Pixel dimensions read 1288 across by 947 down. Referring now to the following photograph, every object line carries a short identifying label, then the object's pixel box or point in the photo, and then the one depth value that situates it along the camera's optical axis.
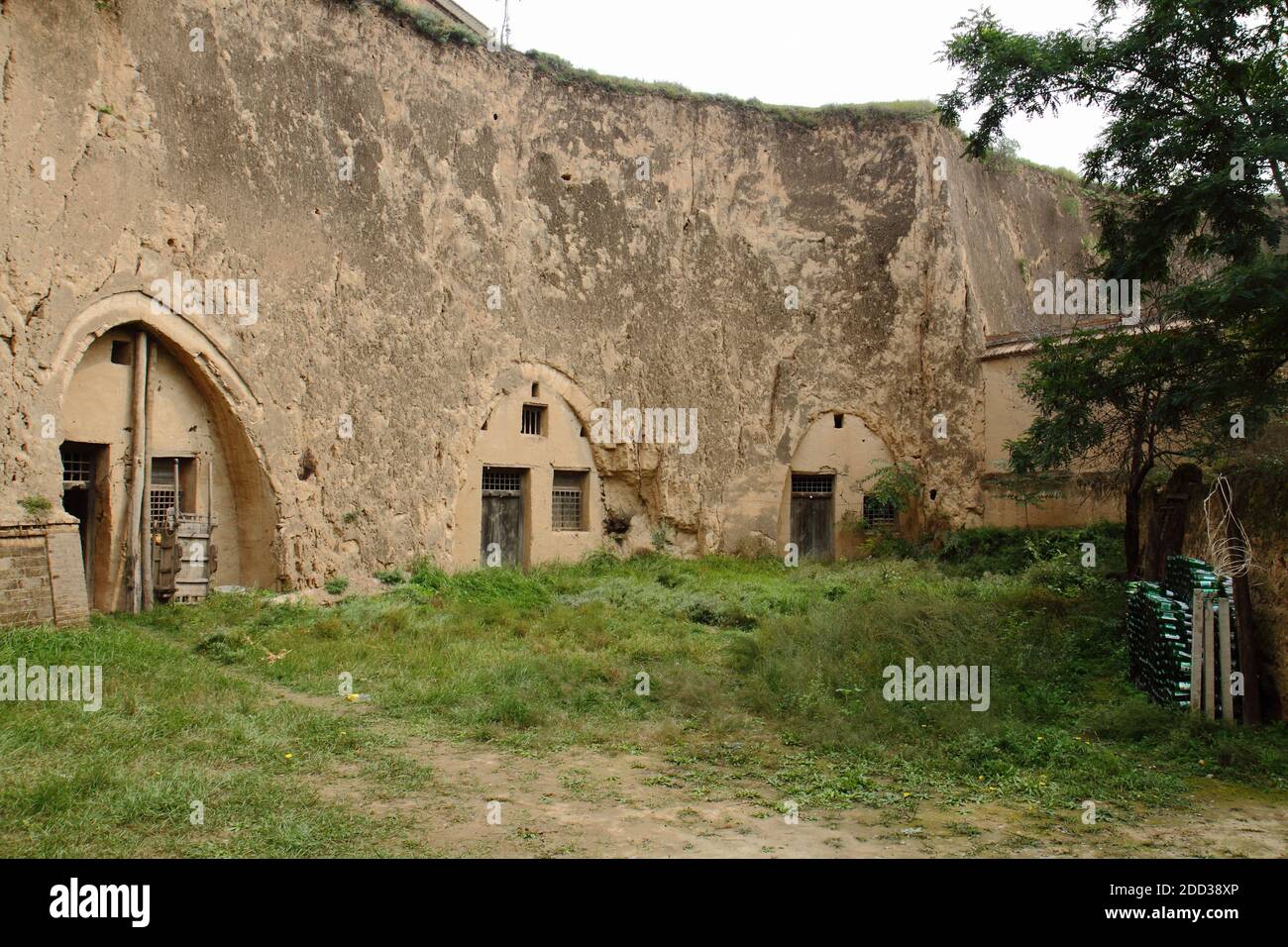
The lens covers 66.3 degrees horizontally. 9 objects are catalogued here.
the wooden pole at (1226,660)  8.16
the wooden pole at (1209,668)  8.23
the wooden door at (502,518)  19.05
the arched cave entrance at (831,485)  22.92
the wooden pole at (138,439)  13.98
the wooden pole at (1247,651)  8.16
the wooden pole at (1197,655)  8.28
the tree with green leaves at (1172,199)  9.85
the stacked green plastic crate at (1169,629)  8.54
